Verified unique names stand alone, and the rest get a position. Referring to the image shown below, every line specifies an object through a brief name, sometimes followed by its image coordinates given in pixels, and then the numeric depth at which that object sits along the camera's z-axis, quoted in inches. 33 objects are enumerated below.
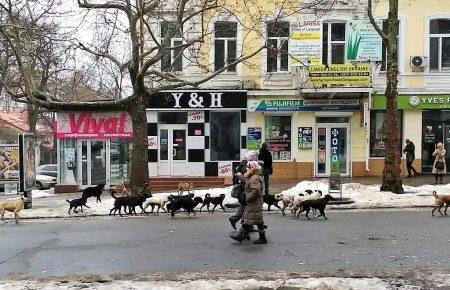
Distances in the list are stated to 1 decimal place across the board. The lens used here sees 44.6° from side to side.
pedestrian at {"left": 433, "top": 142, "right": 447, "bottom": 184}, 834.8
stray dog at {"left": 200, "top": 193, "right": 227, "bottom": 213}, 605.9
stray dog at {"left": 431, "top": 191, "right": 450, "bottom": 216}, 548.1
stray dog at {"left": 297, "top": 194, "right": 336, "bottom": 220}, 524.7
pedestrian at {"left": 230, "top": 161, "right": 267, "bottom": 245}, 397.7
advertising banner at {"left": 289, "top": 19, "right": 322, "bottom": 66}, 962.7
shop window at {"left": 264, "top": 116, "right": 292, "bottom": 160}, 982.4
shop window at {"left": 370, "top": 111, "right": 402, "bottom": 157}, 981.8
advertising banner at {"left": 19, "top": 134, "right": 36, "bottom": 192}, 697.6
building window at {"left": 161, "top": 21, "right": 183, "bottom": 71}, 967.0
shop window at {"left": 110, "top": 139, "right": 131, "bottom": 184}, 974.4
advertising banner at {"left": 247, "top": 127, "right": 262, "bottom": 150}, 978.1
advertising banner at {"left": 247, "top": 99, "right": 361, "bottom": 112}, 962.1
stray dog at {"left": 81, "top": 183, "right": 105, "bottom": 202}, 662.8
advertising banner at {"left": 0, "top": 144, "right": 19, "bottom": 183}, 900.6
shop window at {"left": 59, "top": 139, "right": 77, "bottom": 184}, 959.0
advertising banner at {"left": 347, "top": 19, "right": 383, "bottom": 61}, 935.7
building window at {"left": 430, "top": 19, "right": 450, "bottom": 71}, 971.9
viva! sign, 958.4
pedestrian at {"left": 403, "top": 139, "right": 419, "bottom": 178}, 910.4
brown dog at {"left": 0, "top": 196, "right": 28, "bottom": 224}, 581.3
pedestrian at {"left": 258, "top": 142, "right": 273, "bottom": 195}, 716.7
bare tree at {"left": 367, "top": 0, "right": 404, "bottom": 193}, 709.3
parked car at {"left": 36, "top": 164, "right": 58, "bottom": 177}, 1309.1
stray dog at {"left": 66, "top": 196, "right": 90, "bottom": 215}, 640.4
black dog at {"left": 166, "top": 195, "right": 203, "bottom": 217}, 566.9
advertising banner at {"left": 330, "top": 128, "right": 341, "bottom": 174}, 983.6
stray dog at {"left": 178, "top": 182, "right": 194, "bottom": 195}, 719.7
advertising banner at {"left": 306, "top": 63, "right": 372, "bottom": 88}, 913.5
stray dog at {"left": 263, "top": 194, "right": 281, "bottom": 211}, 585.0
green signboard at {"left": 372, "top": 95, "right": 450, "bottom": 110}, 957.8
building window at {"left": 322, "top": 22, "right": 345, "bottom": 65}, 974.4
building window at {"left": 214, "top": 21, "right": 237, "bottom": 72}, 978.1
